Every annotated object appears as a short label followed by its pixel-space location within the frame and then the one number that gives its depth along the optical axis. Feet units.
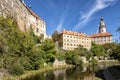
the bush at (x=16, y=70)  40.23
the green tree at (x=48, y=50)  70.67
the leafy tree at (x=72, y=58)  83.36
